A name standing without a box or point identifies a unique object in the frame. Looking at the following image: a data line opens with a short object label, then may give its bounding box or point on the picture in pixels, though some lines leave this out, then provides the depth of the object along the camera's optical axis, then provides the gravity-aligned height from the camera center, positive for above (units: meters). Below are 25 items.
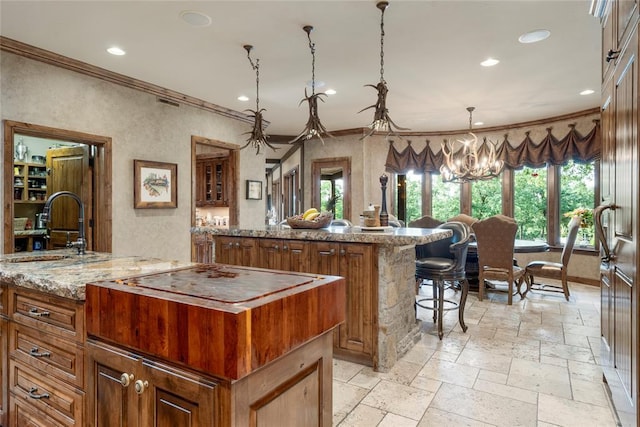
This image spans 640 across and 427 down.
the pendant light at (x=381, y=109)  3.11 +0.87
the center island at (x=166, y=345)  1.00 -0.44
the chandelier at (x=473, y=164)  5.76 +0.74
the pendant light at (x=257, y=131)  4.01 +0.90
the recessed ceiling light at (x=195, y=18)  3.01 +1.66
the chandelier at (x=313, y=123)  3.46 +0.84
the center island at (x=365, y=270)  2.76 -0.49
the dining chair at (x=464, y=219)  5.89 -0.16
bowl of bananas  3.37 -0.09
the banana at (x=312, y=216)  3.43 -0.05
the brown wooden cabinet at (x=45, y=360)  1.42 -0.64
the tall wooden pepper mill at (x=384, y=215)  3.29 -0.05
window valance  5.99 +1.05
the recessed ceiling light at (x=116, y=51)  3.65 +1.65
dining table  4.91 -0.58
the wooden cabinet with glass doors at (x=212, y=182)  6.77 +0.56
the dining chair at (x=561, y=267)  4.85 -0.81
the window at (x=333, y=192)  7.63 +0.39
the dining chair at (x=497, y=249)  4.56 -0.52
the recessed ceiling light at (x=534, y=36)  3.37 +1.66
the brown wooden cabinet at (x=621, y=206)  1.67 +0.01
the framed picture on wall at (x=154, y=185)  4.55 +0.35
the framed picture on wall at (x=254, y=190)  6.26 +0.37
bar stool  3.28 -0.53
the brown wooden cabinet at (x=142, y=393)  1.03 -0.58
